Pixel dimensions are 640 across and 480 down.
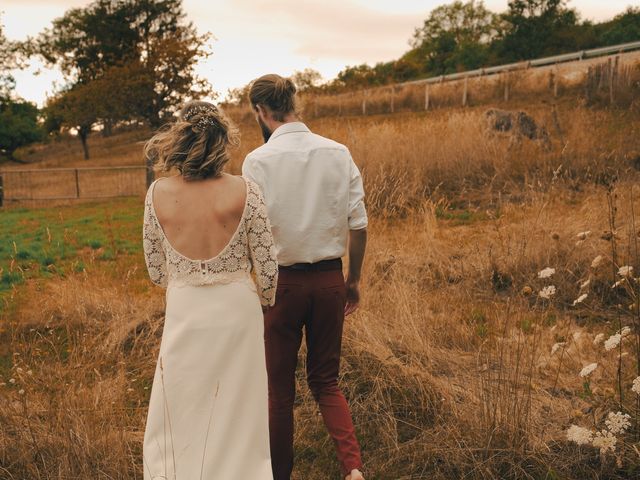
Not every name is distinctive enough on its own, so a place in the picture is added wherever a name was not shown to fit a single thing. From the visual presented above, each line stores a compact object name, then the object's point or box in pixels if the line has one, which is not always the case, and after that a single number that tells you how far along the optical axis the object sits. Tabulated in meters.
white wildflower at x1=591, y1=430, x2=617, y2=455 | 2.41
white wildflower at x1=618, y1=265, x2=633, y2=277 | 2.74
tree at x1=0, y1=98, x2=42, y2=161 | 43.06
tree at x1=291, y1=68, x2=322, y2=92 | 34.75
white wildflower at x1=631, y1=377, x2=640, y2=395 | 2.38
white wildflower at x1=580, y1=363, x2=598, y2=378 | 2.62
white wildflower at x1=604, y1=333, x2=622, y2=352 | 2.49
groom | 2.96
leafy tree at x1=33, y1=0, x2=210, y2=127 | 51.72
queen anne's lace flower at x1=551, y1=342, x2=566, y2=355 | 2.89
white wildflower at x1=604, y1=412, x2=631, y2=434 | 2.44
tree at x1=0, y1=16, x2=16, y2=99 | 38.44
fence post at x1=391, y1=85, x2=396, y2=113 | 27.33
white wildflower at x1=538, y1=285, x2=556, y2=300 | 2.87
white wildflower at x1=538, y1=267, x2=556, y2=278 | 2.92
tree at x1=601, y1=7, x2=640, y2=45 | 38.31
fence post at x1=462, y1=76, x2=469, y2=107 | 24.15
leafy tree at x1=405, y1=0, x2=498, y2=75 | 56.75
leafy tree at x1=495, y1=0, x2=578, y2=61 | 42.16
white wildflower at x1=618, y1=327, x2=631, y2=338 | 2.66
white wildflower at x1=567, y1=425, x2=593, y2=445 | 2.46
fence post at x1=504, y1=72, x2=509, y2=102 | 22.63
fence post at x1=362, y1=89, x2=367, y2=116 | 27.95
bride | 2.63
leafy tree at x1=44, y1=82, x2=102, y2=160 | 31.65
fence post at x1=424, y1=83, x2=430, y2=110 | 25.73
